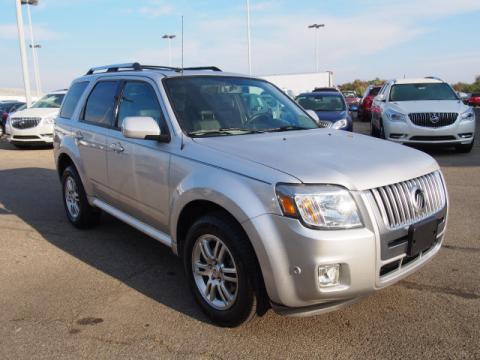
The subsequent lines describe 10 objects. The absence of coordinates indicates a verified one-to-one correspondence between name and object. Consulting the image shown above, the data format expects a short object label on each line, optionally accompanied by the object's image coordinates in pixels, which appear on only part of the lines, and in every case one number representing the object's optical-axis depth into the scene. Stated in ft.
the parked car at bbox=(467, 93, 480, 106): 143.74
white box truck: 117.91
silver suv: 8.98
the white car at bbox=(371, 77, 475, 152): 33.12
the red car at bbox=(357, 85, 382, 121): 70.61
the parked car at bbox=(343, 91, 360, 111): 36.52
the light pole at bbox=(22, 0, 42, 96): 132.82
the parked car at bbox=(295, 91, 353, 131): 37.63
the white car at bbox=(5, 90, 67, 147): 47.09
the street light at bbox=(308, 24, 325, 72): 163.53
